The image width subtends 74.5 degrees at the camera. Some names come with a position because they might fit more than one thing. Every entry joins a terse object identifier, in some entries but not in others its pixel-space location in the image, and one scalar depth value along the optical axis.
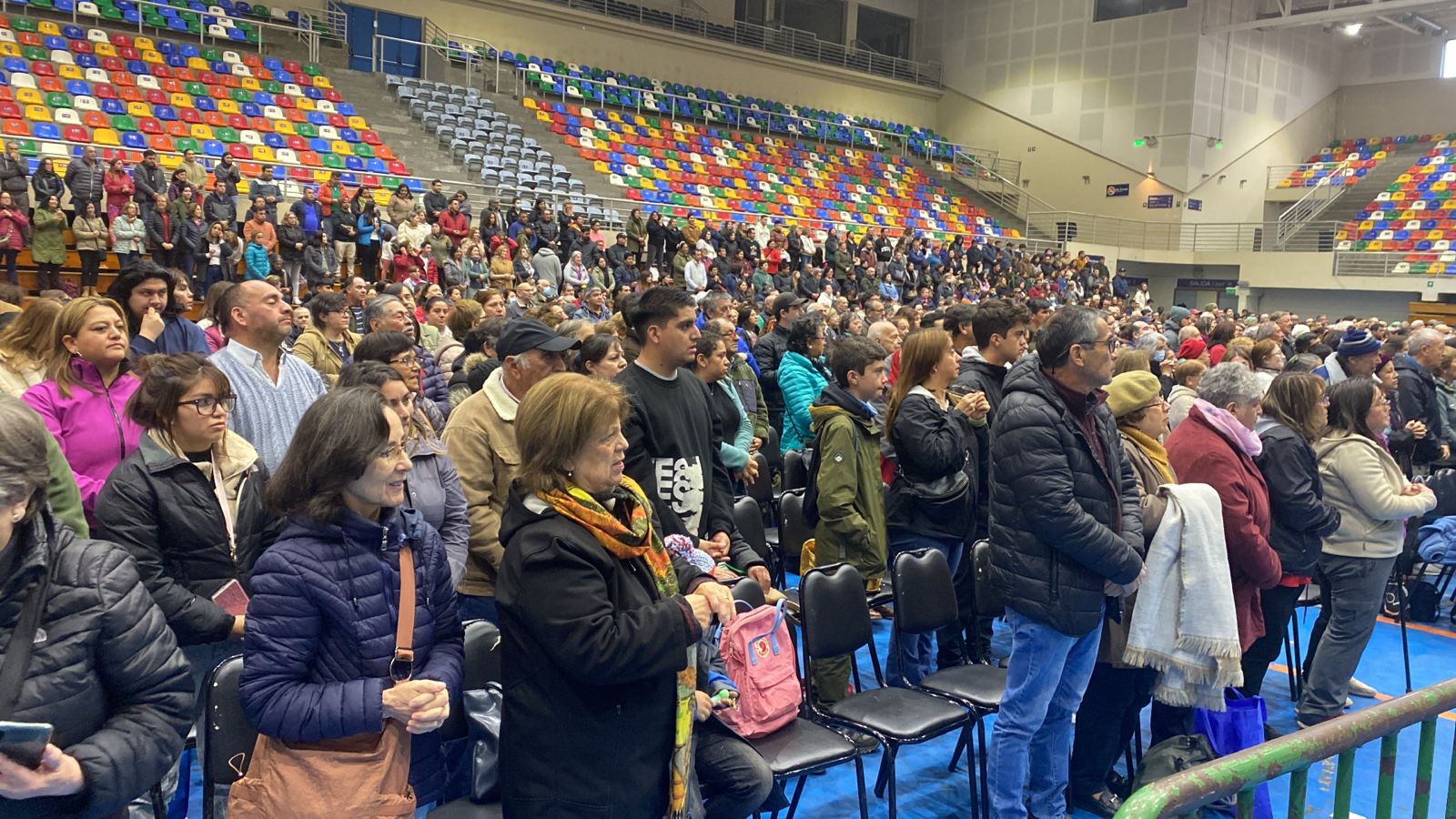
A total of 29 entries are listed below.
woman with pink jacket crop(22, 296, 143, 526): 3.09
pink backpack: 2.79
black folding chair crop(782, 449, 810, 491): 5.39
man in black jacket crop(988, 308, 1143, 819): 2.87
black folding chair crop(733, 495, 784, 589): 4.36
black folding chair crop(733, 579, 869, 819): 2.75
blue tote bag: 3.21
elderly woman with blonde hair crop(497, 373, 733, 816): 1.91
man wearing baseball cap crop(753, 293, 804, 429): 7.39
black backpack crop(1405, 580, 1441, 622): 5.66
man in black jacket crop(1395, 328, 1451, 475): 6.23
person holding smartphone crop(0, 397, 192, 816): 1.50
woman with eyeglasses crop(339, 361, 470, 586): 2.90
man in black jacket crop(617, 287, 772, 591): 3.09
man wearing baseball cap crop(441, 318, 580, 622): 3.12
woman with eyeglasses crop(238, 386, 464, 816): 1.93
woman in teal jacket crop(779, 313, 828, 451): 5.79
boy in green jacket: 3.92
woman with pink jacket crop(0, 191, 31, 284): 10.25
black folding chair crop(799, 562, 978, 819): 3.09
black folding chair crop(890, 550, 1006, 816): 3.37
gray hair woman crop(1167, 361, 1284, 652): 3.34
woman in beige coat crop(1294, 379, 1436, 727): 3.99
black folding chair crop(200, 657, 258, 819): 2.24
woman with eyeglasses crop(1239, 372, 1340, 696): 3.67
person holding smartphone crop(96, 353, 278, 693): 2.50
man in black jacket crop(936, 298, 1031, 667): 4.27
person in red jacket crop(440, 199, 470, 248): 13.27
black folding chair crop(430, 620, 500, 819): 2.52
